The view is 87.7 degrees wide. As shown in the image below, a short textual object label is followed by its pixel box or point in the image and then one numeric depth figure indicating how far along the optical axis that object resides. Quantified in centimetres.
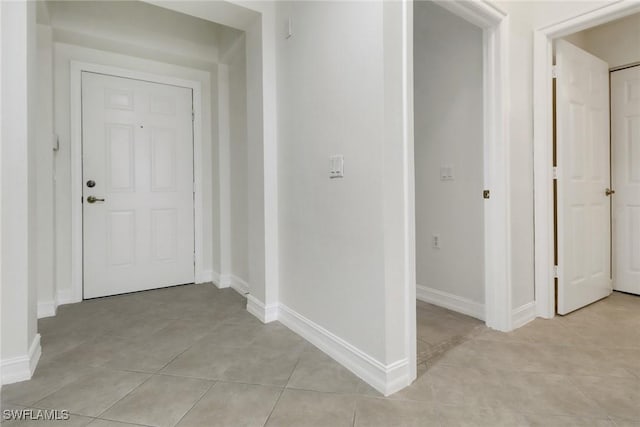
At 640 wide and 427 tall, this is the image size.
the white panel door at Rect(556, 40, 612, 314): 238
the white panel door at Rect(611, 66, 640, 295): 290
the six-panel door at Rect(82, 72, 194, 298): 289
